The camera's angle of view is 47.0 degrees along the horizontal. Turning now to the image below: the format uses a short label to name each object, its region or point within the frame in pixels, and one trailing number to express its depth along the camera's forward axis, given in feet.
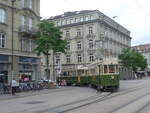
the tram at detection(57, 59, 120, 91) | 55.18
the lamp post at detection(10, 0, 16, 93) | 70.94
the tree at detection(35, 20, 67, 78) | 69.55
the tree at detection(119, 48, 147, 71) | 162.76
